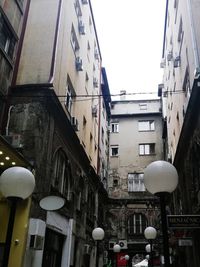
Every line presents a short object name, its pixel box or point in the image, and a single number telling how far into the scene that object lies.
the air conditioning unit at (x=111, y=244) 22.84
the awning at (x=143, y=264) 25.04
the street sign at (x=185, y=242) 9.71
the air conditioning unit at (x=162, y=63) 22.86
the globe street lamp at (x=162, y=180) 4.04
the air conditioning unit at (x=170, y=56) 17.21
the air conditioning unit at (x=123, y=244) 21.73
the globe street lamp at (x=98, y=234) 10.32
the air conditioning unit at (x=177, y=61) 14.63
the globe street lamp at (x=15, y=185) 4.49
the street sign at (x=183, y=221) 5.24
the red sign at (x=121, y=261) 22.46
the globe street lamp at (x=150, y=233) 9.20
